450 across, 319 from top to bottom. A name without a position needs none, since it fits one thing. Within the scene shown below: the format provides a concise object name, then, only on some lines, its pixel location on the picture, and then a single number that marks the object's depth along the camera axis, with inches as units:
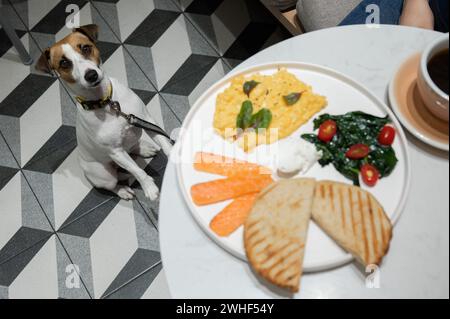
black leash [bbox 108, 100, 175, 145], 68.5
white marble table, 45.5
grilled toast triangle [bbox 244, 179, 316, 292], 44.2
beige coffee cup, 46.1
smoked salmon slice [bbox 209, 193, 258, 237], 47.4
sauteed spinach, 49.4
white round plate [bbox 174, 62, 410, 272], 46.0
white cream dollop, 48.9
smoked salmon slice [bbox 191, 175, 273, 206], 49.2
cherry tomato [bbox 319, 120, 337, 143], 50.6
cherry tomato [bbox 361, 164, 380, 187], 48.0
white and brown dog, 64.7
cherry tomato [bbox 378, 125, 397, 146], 49.4
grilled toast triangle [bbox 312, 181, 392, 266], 44.0
